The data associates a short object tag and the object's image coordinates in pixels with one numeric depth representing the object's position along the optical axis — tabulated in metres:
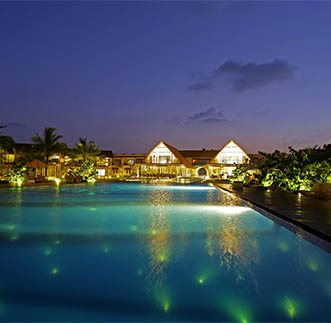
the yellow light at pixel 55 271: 3.45
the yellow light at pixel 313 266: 3.61
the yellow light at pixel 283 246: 4.50
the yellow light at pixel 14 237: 5.02
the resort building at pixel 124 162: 47.00
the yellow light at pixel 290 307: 2.55
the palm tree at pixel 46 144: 29.86
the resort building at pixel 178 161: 36.91
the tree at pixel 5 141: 21.05
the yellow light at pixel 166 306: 2.62
